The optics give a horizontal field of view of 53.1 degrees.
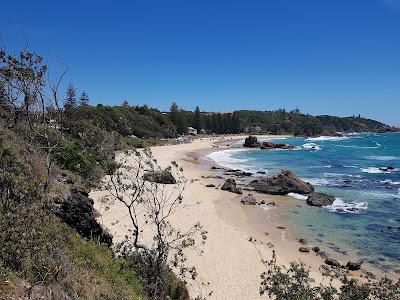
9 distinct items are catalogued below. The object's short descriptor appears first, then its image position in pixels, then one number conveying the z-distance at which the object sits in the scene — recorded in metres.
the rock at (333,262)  19.43
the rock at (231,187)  36.19
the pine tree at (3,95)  12.31
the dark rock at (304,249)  21.24
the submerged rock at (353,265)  18.95
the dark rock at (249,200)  31.97
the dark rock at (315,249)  21.34
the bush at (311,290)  9.88
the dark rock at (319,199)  31.52
